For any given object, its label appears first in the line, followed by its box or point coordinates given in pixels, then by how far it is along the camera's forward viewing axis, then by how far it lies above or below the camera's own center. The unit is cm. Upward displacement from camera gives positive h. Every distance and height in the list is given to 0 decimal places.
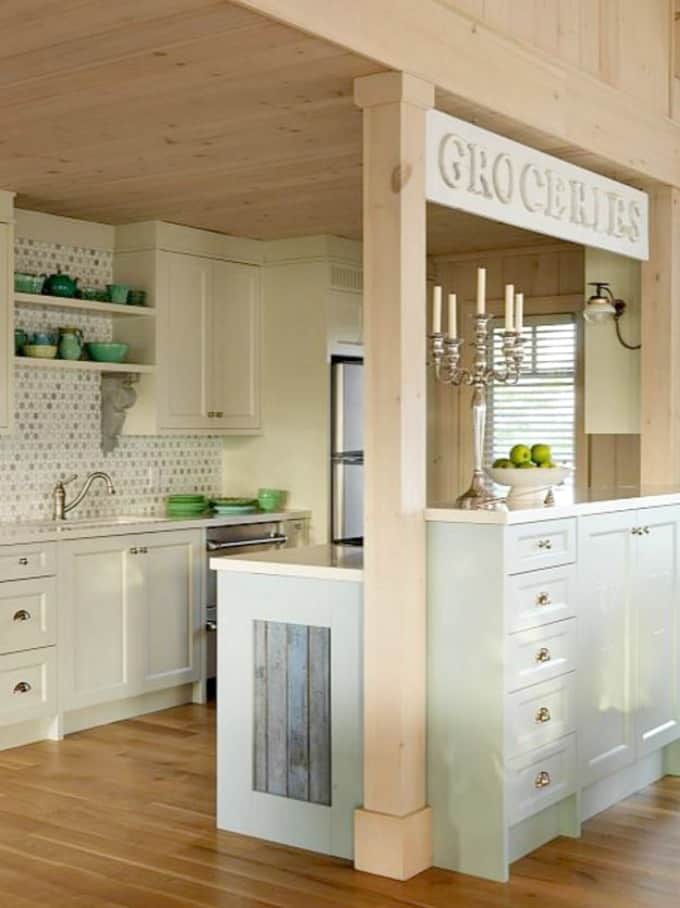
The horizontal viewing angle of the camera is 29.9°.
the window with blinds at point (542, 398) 713 +26
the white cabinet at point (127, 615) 548 -78
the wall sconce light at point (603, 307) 561 +61
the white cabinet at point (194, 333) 632 +57
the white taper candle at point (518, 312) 427 +45
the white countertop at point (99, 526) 531 -38
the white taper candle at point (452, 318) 412 +41
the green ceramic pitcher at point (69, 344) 597 +46
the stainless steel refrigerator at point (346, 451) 681 -4
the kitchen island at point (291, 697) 385 -79
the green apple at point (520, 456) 444 -4
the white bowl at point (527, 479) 437 -12
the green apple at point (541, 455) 446 -4
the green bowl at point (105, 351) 612 +44
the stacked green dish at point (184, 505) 646 -32
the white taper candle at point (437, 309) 409 +44
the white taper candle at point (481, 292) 414 +50
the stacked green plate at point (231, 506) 653 -33
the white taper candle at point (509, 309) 421 +45
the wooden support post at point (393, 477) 372 -10
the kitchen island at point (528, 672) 372 -71
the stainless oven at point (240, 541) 617 -49
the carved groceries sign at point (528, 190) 392 +89
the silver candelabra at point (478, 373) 419 +24
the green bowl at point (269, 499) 679 -30
